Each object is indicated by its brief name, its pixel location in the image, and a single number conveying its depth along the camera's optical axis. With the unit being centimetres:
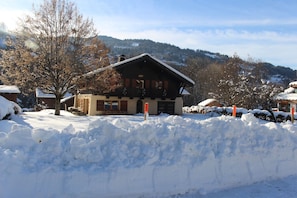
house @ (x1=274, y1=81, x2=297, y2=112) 3925
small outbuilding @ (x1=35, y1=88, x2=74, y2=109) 4592
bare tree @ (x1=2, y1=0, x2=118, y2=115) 2384
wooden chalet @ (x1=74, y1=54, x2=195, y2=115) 2872
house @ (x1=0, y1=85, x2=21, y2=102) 3113
